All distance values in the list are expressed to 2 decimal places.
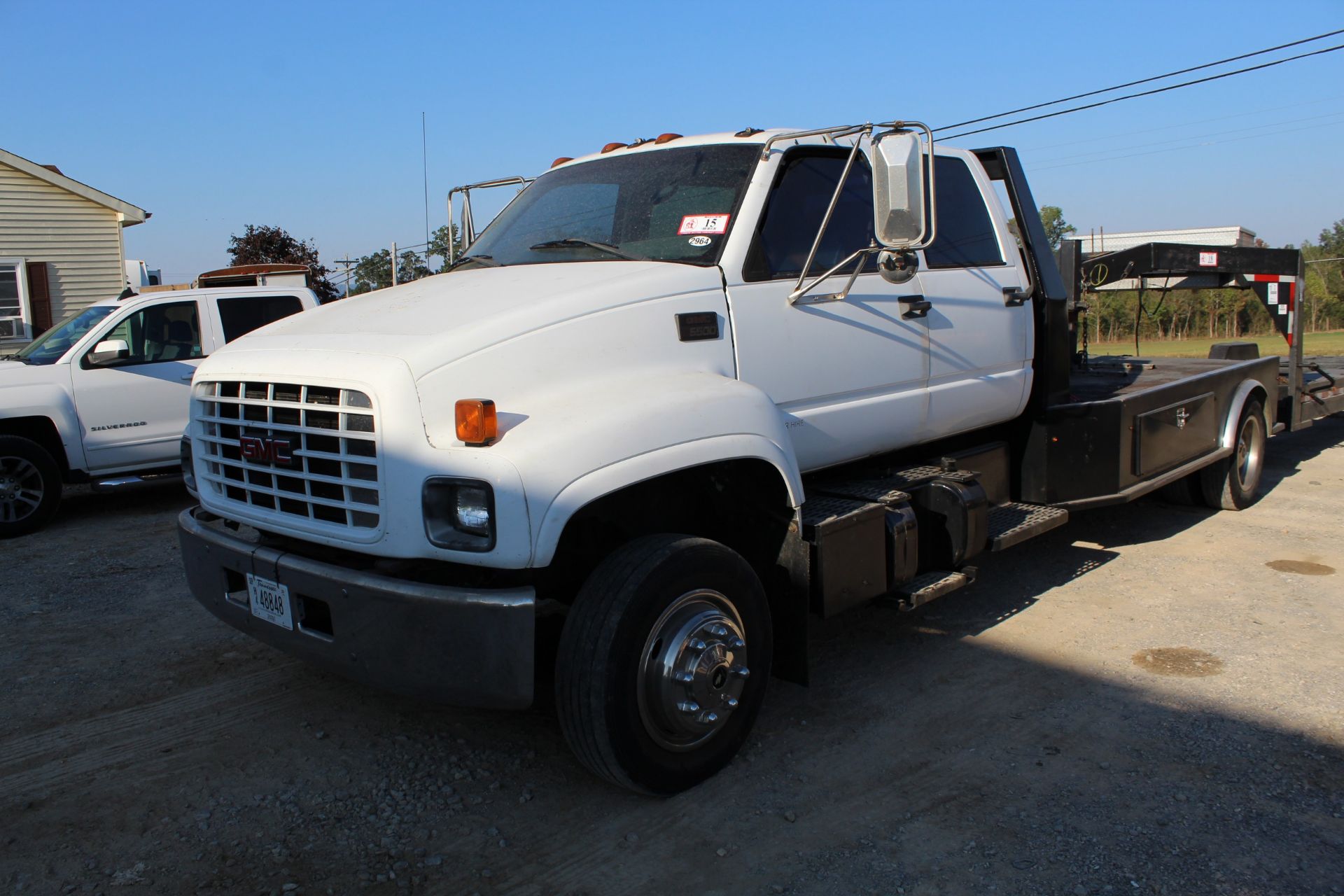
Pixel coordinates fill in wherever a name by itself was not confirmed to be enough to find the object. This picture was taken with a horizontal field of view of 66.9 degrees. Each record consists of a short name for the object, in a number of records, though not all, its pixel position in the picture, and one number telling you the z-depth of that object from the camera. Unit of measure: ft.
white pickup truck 26.76
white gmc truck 10.34
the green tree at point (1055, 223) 219.41
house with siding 57.93
